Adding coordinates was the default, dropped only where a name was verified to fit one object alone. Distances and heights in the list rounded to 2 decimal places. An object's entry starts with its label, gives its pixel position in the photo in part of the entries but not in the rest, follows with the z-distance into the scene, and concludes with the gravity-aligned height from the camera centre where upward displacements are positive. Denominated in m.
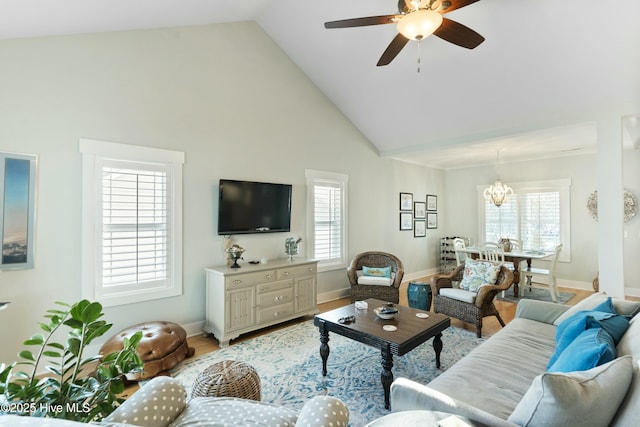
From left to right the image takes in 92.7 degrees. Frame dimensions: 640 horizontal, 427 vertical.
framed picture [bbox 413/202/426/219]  6.86 +0.18
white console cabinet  3.42 -0.95
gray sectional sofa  1.02 -0.74
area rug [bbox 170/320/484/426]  2.40 -1.41
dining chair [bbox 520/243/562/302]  4.94 -0.95
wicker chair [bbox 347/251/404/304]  4.52 -0.90
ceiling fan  2.17 +1.52
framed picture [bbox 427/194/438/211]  7.27 +0.38
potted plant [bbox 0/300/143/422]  0.94 -0.55
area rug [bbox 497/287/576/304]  5.05 -1.35
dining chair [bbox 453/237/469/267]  5.73 -0.60
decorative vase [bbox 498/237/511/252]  5.59 -0.48
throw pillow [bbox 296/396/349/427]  1.25 -0.83
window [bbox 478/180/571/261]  6.02 +0.02
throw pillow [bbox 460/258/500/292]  3.73 -0.71
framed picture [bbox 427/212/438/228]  7.28 -0.05
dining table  5.14 -0.64
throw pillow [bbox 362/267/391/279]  4.71 -0.84
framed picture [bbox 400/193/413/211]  6.53 +0.36
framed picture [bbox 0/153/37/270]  2.57 +0.07
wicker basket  1.94 -1.07
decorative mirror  5.29 +0.23
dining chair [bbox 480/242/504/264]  5.07 -0.59
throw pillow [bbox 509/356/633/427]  1.00 -0.61
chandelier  5.77 +0.48
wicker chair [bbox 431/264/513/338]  3.50 -1.03
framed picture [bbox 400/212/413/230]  6.52 -0.07
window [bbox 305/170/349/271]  4.89 +0.00
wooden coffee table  2.29 -0.92
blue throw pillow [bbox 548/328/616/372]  1.34 -0.63
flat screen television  3.84 +0.14
